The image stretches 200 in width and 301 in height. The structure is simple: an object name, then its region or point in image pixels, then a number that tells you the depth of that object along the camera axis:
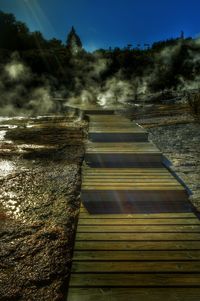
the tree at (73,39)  55.25
